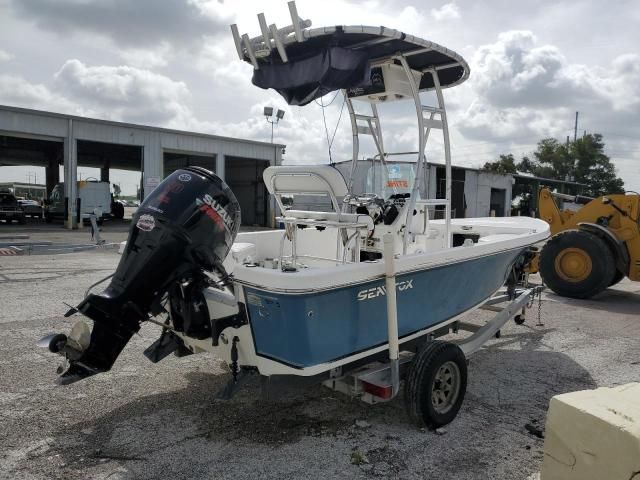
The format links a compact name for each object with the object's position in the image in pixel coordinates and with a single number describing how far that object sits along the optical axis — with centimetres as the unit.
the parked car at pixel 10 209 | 2319
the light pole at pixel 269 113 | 2134
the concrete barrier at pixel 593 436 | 231
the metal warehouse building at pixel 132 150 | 1998
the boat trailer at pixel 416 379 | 318
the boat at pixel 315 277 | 289
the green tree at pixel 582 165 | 4225
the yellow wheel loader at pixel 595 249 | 773
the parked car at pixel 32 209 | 2770
